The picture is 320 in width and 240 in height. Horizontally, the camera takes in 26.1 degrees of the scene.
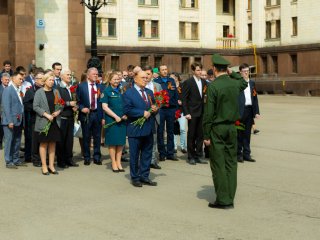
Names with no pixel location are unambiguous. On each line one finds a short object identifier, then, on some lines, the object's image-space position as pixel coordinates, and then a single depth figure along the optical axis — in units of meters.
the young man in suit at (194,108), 14.30
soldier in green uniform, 9.67
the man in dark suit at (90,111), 14.34
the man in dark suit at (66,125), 13.84
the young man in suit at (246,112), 14.39
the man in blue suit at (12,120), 13.80
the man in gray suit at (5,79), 15.49
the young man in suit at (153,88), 13.31
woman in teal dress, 13.12
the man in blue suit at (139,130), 11.45
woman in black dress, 12.88
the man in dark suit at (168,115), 14.83
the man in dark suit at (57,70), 15.60
